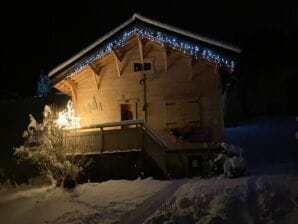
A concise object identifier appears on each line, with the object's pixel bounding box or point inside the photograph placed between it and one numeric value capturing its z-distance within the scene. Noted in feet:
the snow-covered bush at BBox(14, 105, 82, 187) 29.92
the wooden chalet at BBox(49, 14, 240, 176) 32.46
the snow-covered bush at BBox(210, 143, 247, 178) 27.91
